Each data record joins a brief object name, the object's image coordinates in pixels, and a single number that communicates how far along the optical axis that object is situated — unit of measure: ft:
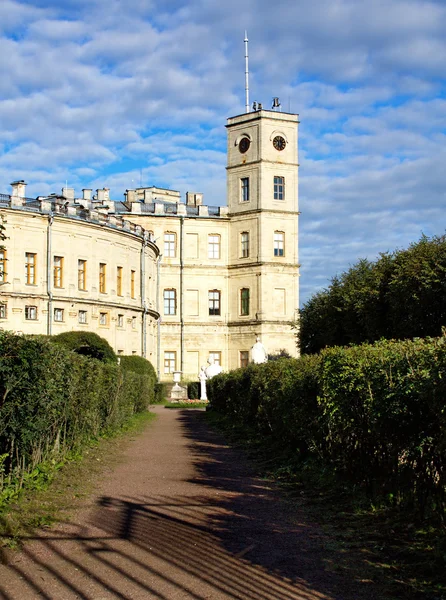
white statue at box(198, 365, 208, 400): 171.92
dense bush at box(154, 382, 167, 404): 174.17
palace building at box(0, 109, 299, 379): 234.17
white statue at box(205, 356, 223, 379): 164.25
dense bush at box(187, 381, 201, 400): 181.10
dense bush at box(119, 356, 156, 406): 167.84
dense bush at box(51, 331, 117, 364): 158.30
